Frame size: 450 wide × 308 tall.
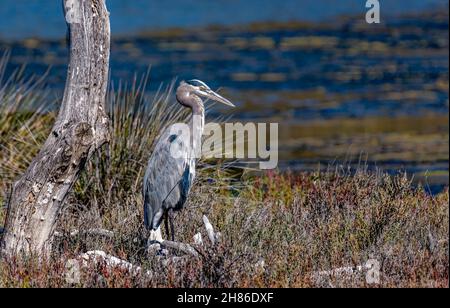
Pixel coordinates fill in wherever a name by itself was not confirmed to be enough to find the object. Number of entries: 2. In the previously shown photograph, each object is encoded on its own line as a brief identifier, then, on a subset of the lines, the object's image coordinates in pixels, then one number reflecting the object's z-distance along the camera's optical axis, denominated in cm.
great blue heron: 1525
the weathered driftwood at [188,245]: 1362
